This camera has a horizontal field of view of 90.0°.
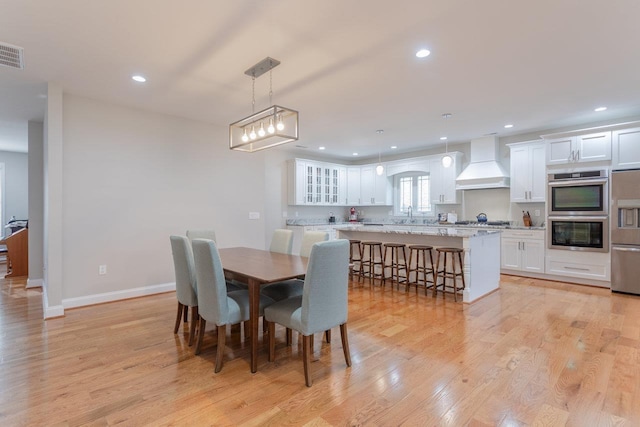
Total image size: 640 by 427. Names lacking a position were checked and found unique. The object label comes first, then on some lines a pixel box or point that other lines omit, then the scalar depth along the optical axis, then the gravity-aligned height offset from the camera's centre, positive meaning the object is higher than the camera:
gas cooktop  6.05 -0.21
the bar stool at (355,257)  5.57 -0.79
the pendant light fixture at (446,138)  4.79 +1.31
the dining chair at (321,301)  2.25 -0.65
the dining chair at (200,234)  3.94 -0.26
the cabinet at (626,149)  4.51 +0.92
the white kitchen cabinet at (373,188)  7.95 +0.64
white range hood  5.93 +0.83
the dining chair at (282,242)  3.84 -0.35
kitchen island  4.18 -0.47
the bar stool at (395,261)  4.91 -0.78
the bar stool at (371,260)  5.22 -0.80
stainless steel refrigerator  4.43 -0.26
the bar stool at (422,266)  4.59 -0.80
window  7.66 +0.50
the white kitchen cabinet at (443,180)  6.66 +0.70
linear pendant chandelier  2.92 +0.90
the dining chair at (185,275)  2.88 -0.57
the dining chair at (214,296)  2.42 -0.64
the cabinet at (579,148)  4.77 +1.01
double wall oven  4.76 +0.03
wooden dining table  2.40 -0.47
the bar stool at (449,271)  4.27 -0.81
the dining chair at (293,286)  3.06 -0.73
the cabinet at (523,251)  5.39 -0.66
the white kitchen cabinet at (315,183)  7.20 +0.71
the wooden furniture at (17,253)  5.76 -0.73
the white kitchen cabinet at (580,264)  4.79 -0.81
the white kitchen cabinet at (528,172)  5.51 +0.72
